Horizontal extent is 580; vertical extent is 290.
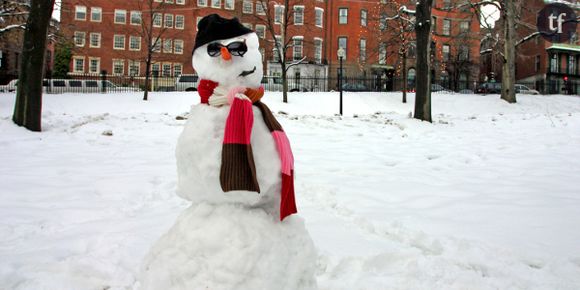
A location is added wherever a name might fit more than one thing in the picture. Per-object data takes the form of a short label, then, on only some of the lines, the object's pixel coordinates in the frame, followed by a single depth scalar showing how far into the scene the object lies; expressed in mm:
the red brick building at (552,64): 45812
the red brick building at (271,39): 40781
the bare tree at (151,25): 21531
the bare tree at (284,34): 22344
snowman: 1933
